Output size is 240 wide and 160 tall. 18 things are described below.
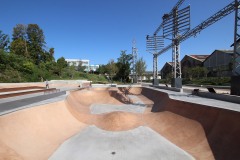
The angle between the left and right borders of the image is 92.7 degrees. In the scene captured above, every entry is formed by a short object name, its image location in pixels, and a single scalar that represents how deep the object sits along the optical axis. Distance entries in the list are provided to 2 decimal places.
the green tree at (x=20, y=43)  31.41
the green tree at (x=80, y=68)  54.63
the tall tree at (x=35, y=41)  33.49
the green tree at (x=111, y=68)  39.98
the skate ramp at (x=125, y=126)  4.72
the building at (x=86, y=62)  93.77
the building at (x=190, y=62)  36.62
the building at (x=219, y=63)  28.37
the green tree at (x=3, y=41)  28.82
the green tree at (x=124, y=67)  41.59
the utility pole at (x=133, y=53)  28.32
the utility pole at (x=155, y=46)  20.99
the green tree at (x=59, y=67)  31.93
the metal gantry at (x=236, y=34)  8.39
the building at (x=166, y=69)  49.23
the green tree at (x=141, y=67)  40.10
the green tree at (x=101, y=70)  51.67
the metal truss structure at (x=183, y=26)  8.45
